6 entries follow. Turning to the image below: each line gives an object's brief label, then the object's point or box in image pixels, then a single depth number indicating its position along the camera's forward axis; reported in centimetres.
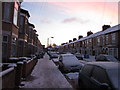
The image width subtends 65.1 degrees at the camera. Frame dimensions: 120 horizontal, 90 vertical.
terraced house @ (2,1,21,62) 755
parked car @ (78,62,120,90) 270
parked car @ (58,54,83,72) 797
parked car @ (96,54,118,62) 1079
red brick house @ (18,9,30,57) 1269
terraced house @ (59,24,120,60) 1893
